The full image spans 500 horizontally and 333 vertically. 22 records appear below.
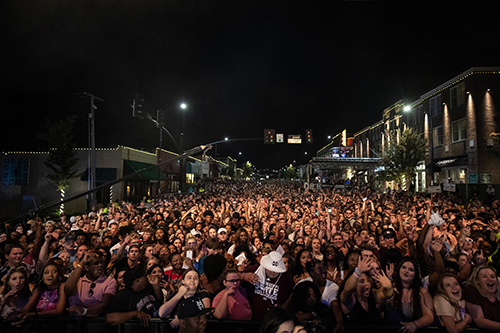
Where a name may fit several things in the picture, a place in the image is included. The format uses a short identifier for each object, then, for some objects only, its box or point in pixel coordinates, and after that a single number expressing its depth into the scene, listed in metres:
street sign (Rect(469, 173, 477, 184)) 24.42
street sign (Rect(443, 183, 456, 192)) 15.74
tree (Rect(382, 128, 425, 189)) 28.72
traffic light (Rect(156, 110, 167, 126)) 18.19
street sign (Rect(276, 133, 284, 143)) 28.60
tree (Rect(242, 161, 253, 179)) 149.98
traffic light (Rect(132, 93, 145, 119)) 14.41
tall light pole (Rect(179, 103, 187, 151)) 18.44
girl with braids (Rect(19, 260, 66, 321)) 3.67
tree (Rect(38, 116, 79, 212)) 25.22
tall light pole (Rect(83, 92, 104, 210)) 17.75
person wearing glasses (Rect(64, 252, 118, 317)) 3.73
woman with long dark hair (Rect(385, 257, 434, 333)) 3.45
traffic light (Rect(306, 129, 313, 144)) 27.34
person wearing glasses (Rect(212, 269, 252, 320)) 3.66
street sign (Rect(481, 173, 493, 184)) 23.97
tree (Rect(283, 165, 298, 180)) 144.50
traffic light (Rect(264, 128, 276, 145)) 26.12
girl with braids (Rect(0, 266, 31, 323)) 3.60
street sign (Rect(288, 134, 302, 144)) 31.70
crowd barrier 3.46
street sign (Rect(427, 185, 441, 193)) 13.48
